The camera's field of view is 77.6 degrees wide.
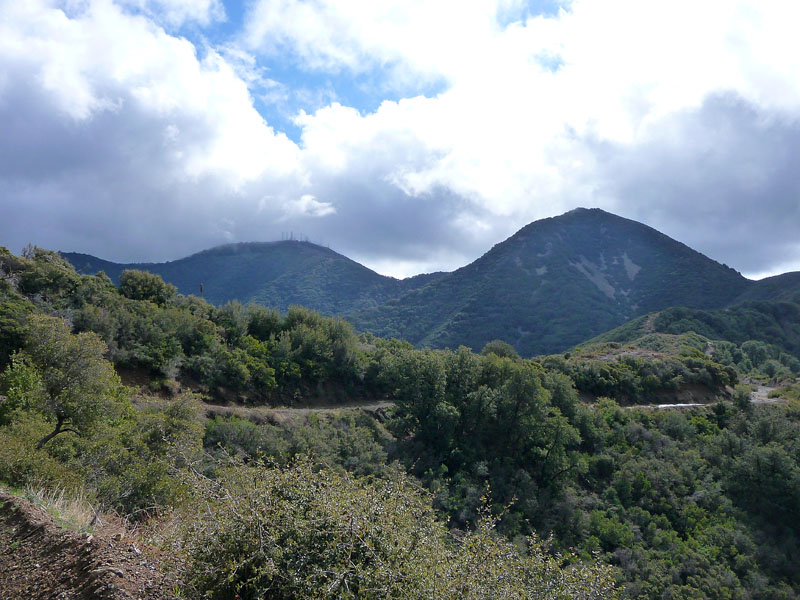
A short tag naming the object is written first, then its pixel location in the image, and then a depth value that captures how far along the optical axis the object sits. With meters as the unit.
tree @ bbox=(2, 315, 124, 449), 11.91
